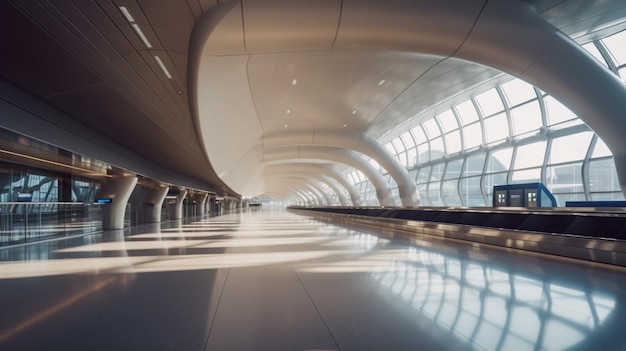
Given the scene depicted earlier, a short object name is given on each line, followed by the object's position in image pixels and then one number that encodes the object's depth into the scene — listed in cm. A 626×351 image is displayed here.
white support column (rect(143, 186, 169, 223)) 2677
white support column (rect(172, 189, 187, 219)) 3375
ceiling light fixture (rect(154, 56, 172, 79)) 751
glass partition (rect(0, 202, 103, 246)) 1057
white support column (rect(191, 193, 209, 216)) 4791
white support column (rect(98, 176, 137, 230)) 1806
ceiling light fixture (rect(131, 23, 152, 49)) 608
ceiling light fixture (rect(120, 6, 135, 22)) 553
